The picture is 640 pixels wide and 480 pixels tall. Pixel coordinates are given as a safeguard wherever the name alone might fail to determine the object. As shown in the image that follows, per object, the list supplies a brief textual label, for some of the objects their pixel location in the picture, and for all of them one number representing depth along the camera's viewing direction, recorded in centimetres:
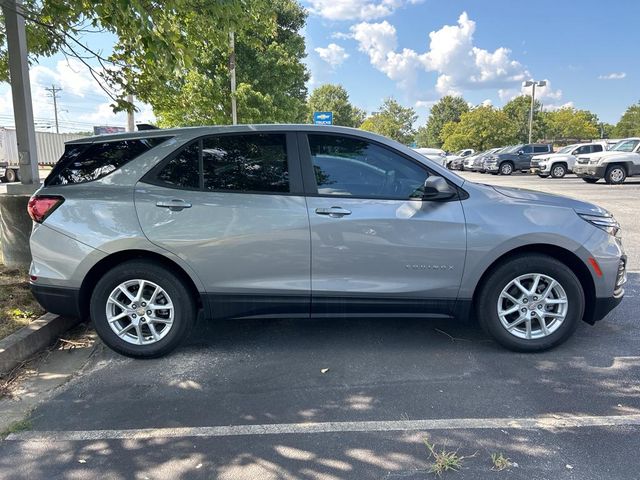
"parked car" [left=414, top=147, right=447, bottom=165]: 2688
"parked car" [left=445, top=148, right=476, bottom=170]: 4241
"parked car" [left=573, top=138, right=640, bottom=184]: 1875
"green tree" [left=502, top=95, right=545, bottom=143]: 7271
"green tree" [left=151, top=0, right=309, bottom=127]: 1688
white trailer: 2734
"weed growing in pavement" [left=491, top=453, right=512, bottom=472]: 252
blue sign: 2412
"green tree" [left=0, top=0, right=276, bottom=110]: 421
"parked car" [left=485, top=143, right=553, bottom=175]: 3055
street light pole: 4322
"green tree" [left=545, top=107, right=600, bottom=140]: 7788
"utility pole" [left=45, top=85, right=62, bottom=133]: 7721
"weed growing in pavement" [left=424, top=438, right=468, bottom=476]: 251
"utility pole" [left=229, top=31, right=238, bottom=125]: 1548
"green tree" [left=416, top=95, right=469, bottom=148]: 8988
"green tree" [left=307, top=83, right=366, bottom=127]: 8188
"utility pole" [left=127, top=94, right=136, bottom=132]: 1645
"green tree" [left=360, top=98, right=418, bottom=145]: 8090
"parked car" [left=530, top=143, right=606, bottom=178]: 2504
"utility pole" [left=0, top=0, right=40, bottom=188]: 544
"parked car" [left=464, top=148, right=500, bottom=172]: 3406
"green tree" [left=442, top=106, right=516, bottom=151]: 5981
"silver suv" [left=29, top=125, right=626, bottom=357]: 366
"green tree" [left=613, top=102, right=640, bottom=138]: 8681
